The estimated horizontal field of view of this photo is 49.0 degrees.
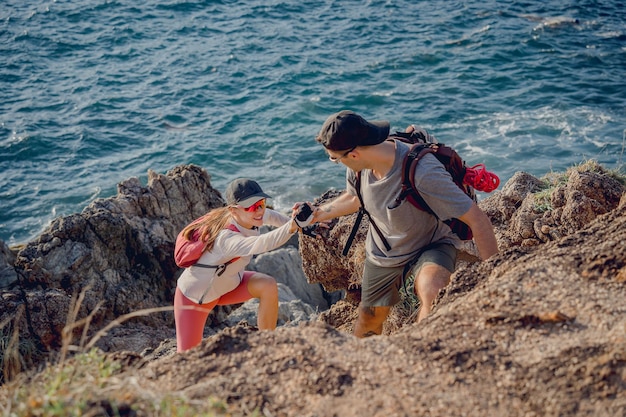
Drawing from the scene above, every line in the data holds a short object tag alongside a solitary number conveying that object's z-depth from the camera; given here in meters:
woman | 6.51
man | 5.20
